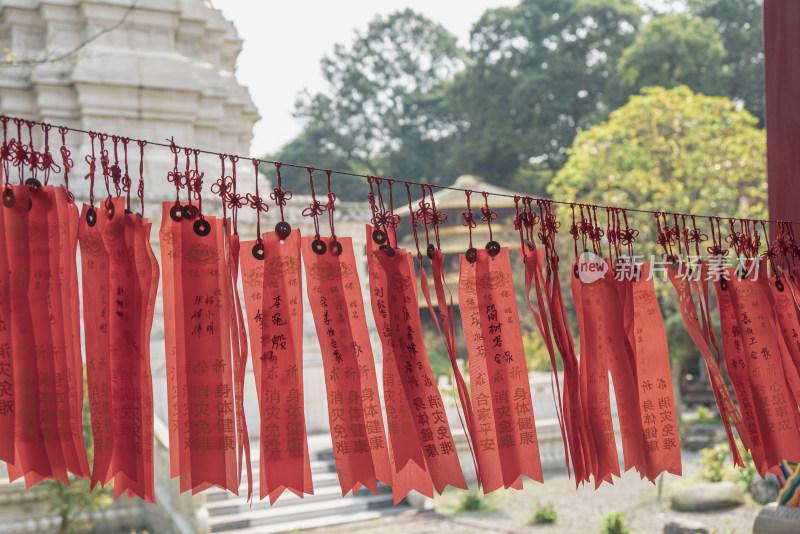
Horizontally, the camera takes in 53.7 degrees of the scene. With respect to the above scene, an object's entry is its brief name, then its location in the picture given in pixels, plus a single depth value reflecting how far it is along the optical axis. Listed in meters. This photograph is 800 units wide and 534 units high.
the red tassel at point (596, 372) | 2.50
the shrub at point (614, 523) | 6.24
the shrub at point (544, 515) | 7.22
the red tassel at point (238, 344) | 2.05
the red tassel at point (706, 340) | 2.75
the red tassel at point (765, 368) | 2.87
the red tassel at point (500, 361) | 2.43
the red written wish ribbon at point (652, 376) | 2.66
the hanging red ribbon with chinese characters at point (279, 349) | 2.10
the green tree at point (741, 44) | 23.16
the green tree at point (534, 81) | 24.17
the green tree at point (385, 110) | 26.64
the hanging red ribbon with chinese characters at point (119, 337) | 1.95
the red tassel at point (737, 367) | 2.86
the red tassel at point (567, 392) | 2.47
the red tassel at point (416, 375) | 2.23
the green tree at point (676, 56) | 21.55
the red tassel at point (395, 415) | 2.22
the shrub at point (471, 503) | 7.65
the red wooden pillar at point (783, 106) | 4.07
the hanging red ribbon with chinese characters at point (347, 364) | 2.18
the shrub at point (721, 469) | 7.51
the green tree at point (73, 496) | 5.78
